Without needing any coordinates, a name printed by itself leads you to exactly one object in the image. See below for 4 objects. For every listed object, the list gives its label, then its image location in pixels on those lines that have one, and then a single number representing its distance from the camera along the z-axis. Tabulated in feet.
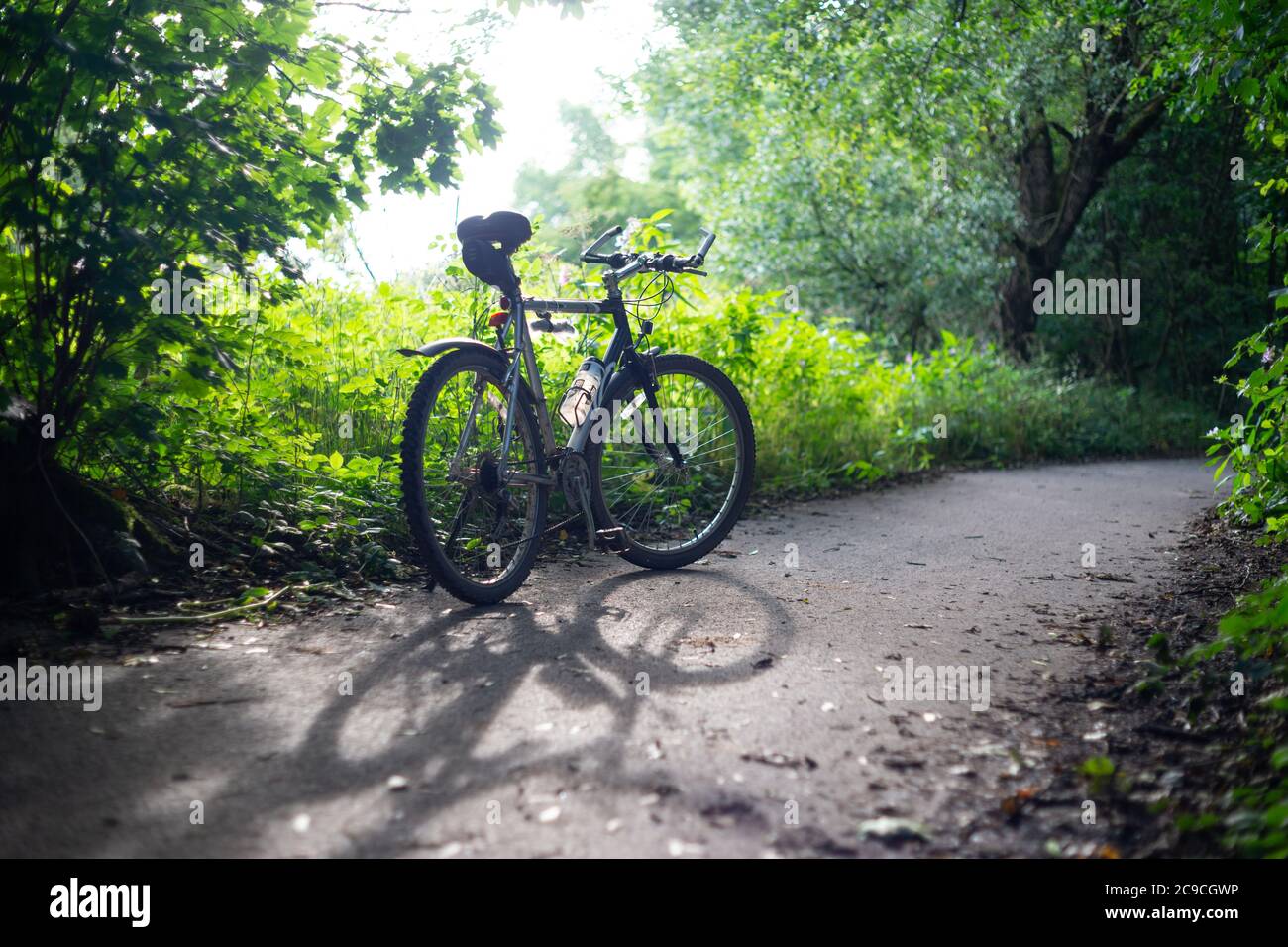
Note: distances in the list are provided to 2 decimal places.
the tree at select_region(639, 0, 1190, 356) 38.42
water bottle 17.16
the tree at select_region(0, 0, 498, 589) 13.17
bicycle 14.94
